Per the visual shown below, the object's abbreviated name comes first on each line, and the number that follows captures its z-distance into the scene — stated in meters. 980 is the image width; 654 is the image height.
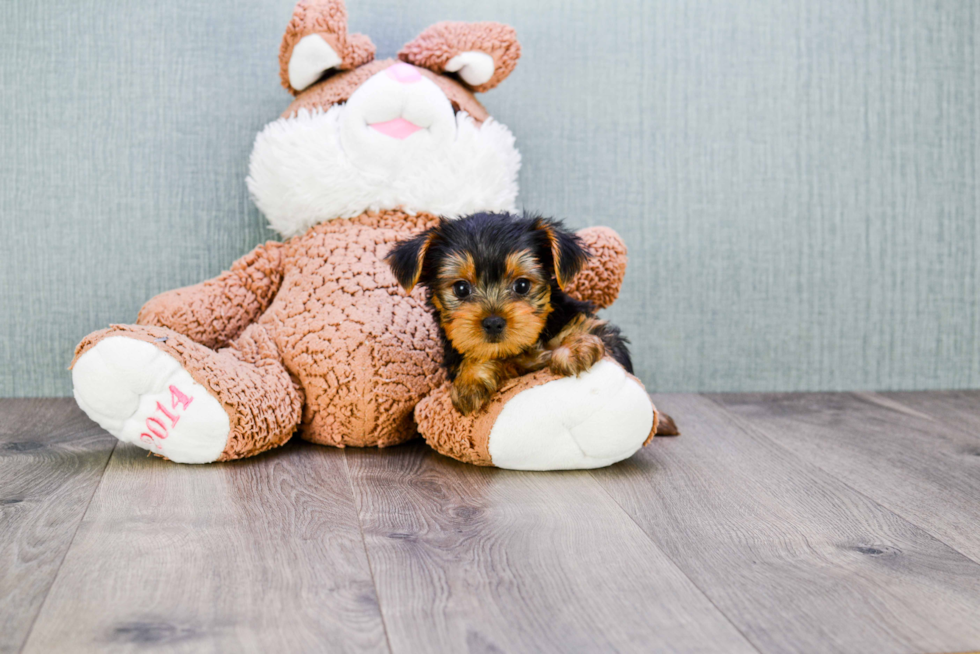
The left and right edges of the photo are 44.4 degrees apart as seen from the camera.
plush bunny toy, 0.82
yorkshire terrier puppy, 0.80
